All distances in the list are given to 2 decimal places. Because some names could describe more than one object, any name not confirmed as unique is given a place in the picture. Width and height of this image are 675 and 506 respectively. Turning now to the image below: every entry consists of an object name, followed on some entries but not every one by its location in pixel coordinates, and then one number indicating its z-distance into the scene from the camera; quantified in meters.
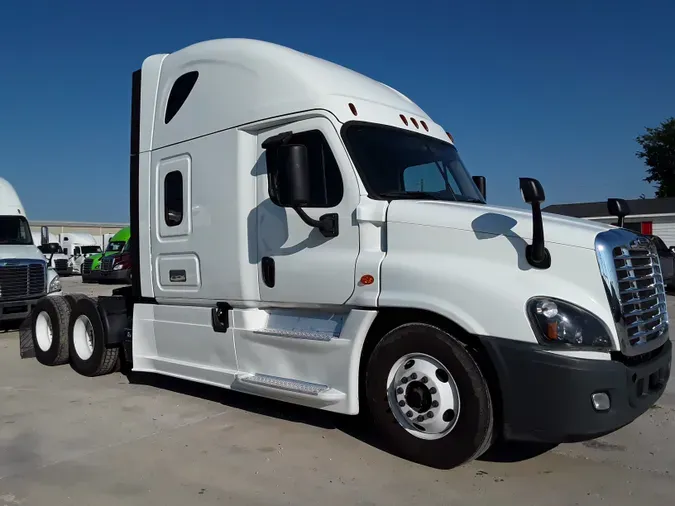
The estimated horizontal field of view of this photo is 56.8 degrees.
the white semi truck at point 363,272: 3.93
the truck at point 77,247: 38.03
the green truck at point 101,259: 25.64
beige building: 56.40
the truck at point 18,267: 10.60
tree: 57.88
